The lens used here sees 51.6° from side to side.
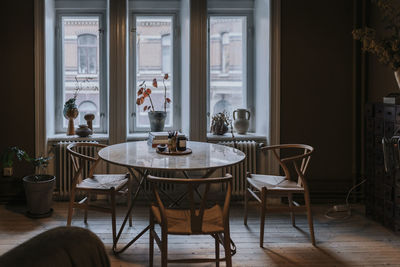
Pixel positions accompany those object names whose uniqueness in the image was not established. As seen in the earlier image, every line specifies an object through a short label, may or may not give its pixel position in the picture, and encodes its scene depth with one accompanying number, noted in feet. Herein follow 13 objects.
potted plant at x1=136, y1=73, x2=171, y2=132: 15.26
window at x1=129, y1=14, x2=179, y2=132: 16.21
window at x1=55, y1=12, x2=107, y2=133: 16.11
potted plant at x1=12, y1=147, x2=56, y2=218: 13.42
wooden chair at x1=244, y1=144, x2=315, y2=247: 11.15
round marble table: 9.37
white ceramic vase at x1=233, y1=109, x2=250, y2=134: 15.94
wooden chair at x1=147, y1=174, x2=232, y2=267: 7.96
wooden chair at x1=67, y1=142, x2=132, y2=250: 10.91
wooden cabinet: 11.91
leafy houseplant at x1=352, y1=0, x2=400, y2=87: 11.68
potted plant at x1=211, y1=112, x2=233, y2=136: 15.74
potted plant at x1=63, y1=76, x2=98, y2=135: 15.44
